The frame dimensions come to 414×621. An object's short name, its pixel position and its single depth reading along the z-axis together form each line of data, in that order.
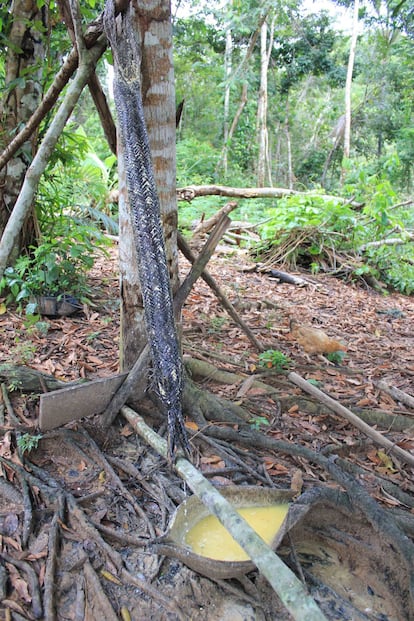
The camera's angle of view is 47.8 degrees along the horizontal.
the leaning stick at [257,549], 1.22
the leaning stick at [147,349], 2.50
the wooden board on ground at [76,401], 2.32
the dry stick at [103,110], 2.54
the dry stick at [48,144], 2.25
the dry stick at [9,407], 2.42
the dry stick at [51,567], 1.61
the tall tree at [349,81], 13.79
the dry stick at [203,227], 6.82
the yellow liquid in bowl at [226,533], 1.86
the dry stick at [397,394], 3.19
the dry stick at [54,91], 2.35
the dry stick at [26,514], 1.88
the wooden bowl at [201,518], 1.67
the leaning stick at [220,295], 2.92
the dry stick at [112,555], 1.69
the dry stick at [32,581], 1.62
